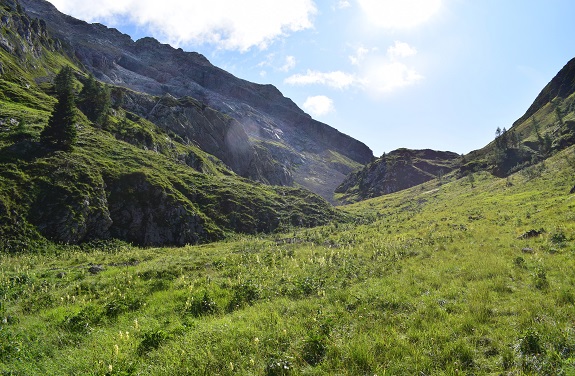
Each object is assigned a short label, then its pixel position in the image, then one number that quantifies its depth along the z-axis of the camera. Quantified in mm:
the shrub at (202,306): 12602
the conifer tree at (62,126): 52219
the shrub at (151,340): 9039
